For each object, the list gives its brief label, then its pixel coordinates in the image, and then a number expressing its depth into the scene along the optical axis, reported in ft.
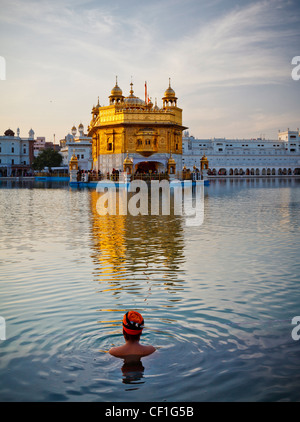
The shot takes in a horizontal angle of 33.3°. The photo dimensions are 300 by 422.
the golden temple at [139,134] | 181.47
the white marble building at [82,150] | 281.95
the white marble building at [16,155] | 291.38
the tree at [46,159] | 270.46
